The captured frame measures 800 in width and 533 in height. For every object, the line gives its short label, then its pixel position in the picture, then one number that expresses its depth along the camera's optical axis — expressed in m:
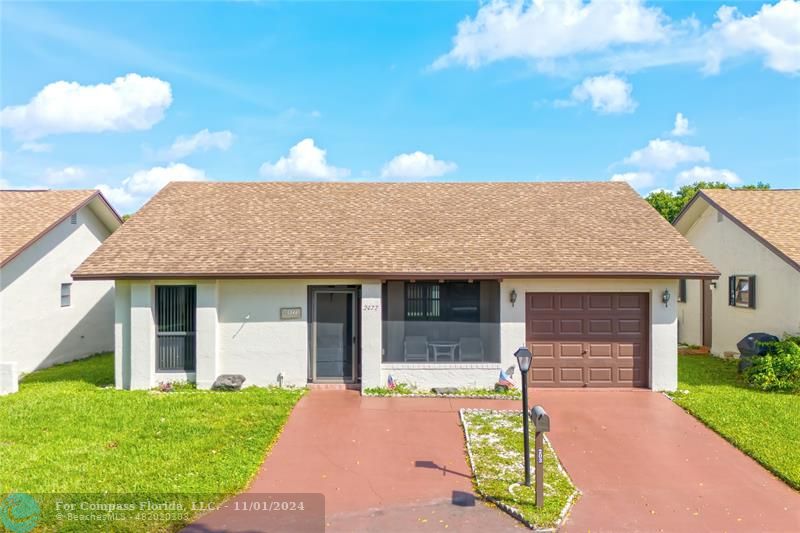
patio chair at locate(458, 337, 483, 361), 11.12
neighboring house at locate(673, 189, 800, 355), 12.04
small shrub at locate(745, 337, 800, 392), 10.37
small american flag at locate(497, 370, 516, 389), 10.62
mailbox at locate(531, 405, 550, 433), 5.35
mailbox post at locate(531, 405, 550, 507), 5.36
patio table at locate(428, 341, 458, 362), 11.13
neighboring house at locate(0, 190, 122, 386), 12.52
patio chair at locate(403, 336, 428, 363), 11.19
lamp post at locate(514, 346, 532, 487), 5.89
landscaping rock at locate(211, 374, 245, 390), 10.50
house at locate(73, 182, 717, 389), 10.60
